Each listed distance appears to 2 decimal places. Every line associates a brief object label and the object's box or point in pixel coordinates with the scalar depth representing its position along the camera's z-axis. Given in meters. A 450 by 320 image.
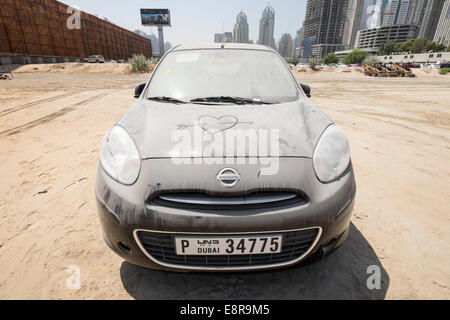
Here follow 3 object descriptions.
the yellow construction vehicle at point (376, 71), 24.71
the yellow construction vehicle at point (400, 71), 24.14
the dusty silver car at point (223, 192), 1.14
